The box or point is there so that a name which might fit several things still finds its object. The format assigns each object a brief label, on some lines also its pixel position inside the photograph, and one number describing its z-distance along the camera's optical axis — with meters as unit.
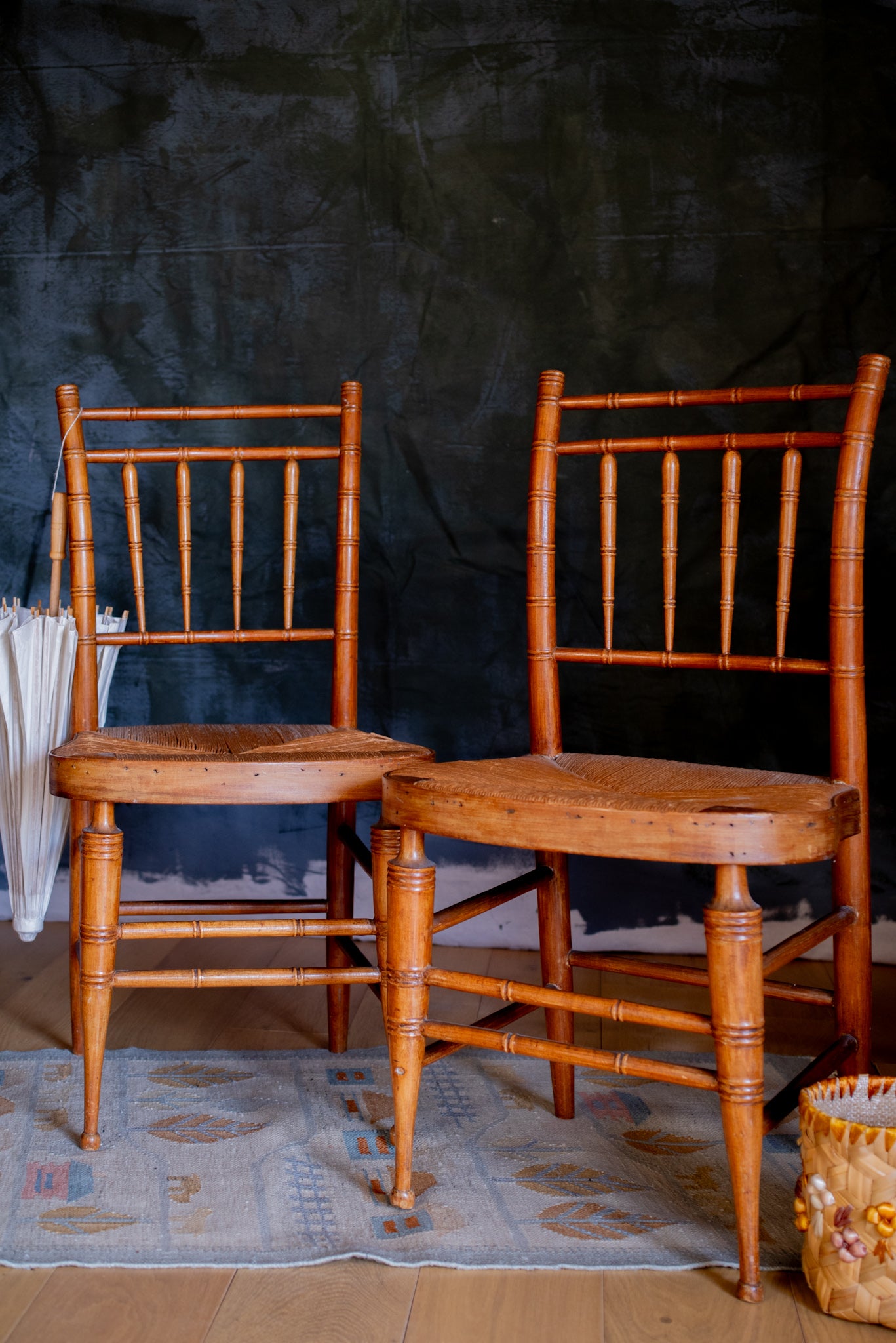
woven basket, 1.09
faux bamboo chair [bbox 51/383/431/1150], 1.40
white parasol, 1.76
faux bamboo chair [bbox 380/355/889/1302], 1.13
